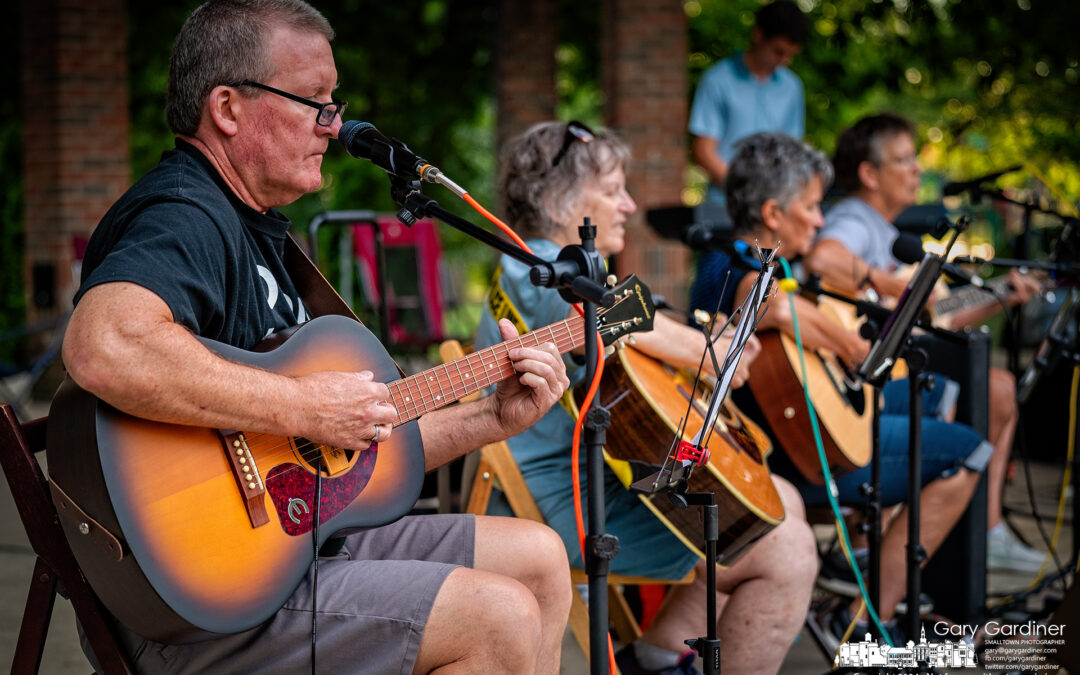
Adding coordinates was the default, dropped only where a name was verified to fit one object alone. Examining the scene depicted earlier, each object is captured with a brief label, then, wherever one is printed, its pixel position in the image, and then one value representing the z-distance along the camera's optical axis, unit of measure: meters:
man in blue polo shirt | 4.99
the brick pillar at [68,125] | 7.37
